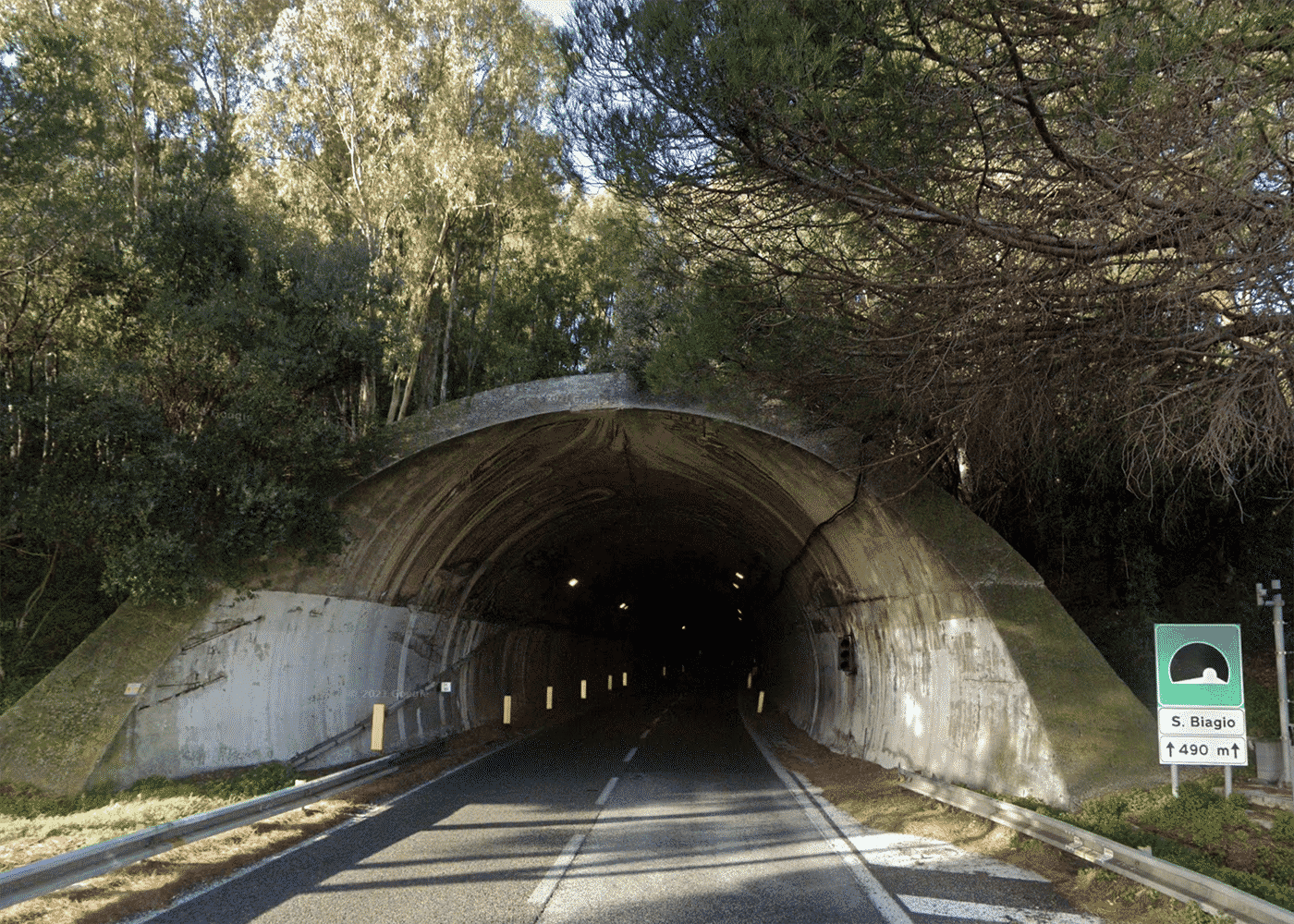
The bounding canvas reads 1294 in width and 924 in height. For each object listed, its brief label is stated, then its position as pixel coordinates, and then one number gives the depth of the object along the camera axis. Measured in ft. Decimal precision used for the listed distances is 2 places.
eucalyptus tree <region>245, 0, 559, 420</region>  61.77
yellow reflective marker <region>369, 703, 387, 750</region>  43.02
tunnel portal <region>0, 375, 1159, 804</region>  36.65
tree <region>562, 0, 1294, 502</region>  21.54
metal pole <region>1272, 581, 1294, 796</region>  28.02
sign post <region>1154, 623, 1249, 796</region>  28.14
